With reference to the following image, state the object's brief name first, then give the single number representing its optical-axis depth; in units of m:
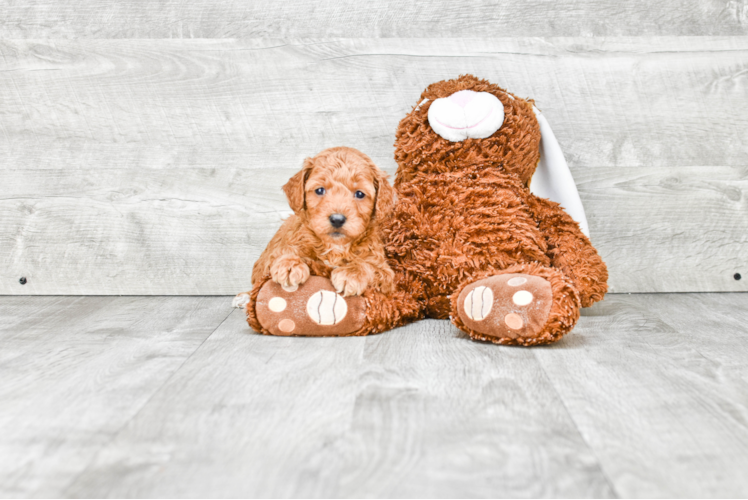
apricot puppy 1.24
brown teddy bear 1.29
